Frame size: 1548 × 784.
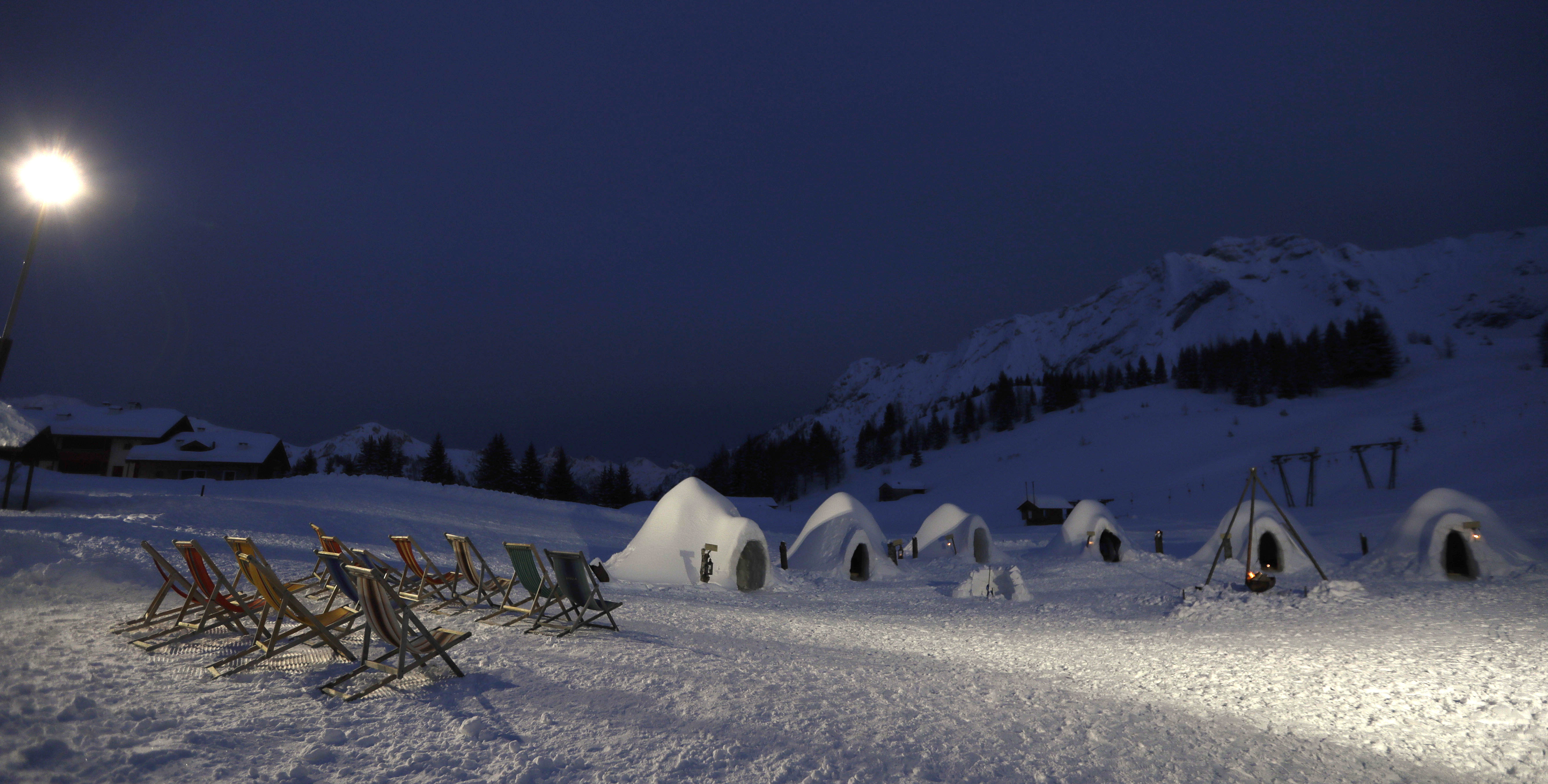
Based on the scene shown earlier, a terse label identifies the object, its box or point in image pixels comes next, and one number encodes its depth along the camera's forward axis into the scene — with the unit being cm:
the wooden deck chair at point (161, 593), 642
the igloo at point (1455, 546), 1518
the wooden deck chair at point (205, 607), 621
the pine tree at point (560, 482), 5728
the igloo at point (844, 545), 1956
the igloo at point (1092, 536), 2300
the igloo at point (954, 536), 2517
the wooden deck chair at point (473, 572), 909
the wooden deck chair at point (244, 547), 626
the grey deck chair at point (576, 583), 811
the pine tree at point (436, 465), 5400
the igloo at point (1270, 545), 1888
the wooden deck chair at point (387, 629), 525
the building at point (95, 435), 3941
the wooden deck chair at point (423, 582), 912
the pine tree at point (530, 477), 5531
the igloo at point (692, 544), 1573
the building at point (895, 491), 6088
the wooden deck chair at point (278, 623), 543
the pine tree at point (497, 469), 5347
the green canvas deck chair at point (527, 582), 836
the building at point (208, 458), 4000
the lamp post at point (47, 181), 862
